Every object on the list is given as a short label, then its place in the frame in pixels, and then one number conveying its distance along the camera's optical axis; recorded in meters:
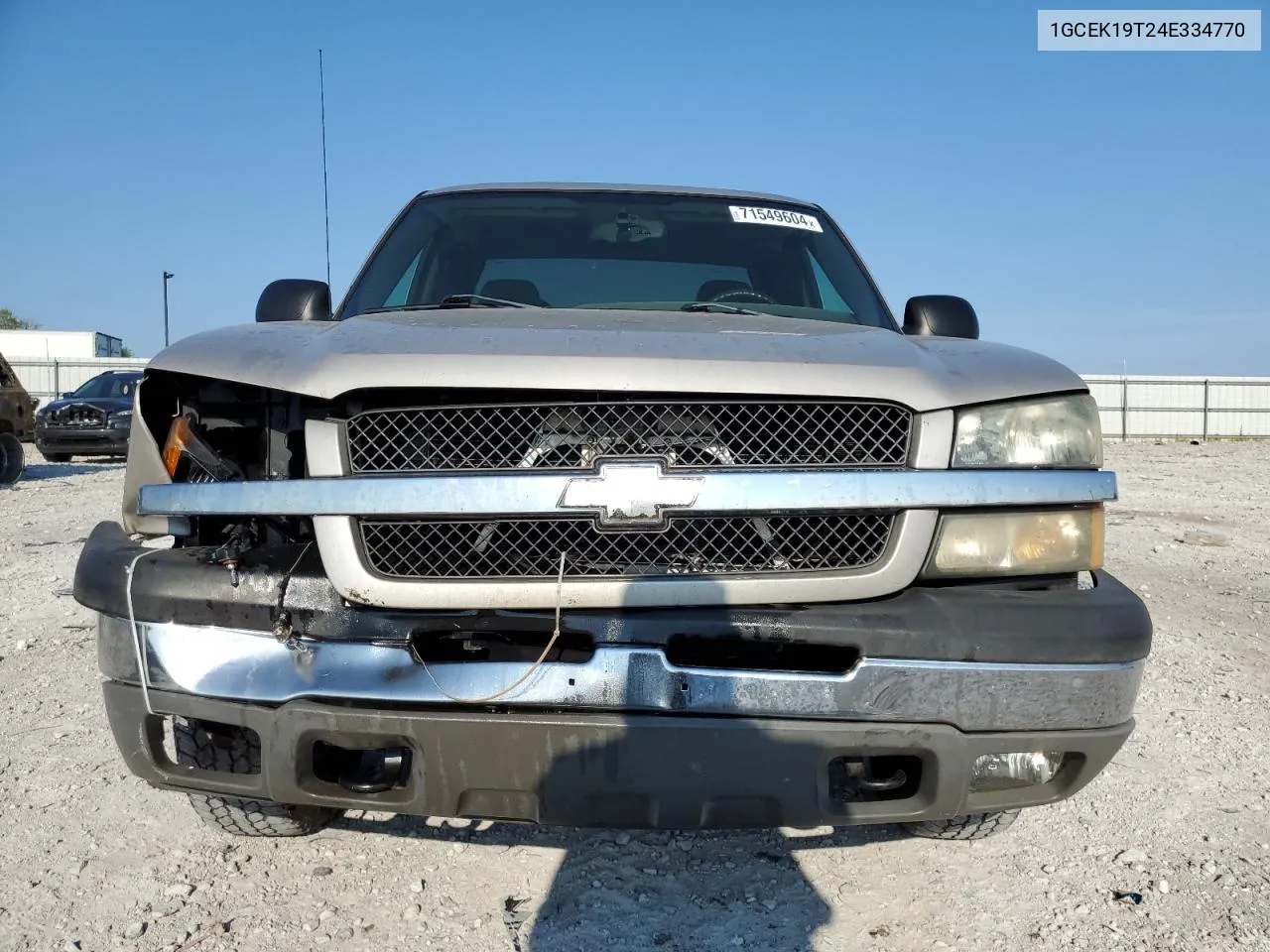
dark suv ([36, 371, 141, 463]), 16.25
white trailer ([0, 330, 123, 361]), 42.44
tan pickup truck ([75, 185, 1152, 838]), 1.89
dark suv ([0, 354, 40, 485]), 12.59
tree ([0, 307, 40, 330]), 70.81
